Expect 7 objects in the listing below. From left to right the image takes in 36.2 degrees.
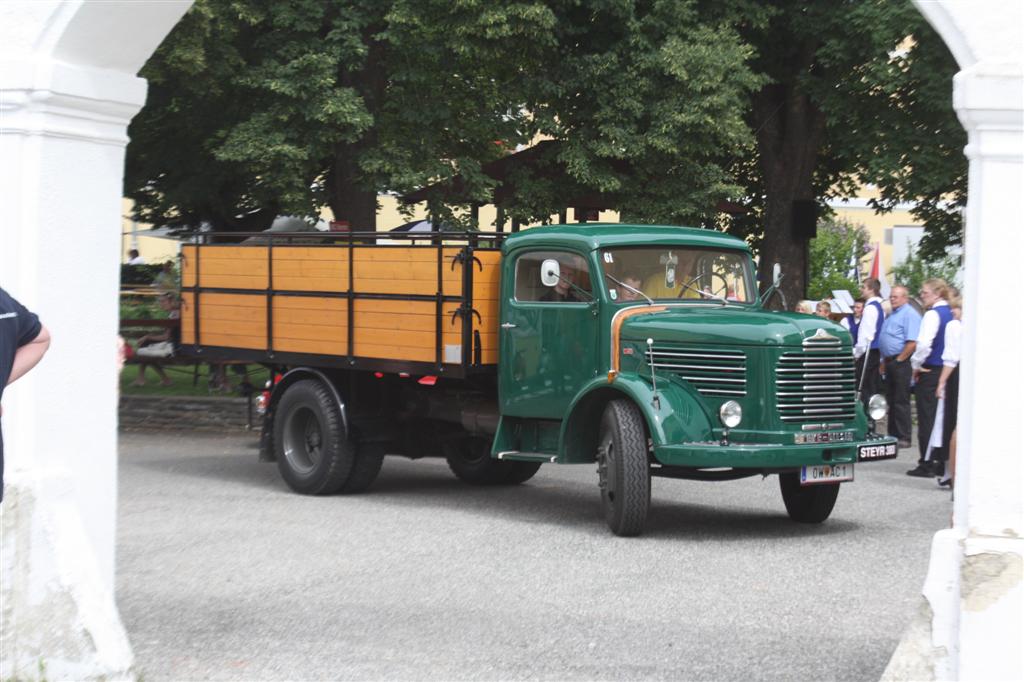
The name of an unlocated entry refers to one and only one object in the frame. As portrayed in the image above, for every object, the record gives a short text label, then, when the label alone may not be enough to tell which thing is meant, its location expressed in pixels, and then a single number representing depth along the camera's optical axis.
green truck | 10.99
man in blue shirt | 15.95
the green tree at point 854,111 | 20.56
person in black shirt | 5.53
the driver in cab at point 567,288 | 12.00
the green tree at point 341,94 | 18.48
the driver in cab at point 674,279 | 12.06
